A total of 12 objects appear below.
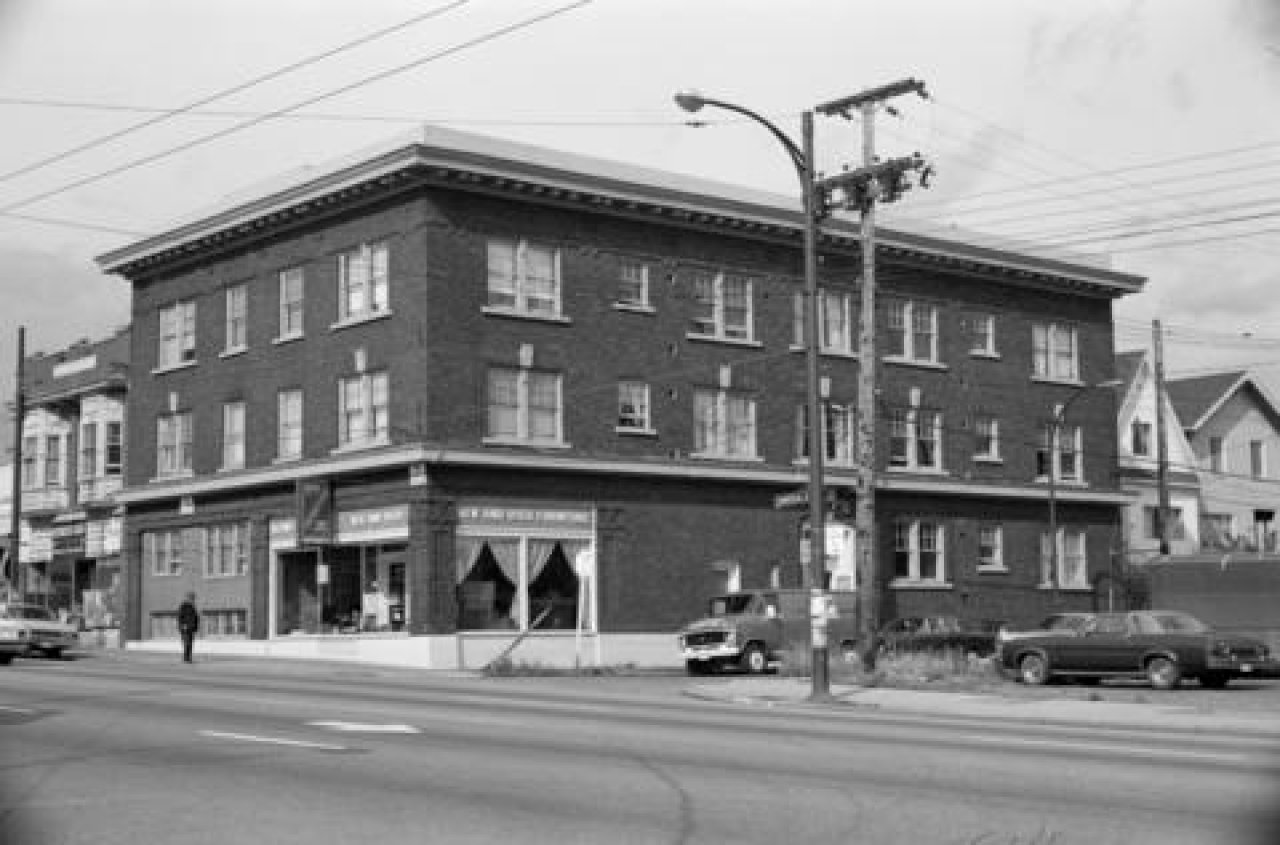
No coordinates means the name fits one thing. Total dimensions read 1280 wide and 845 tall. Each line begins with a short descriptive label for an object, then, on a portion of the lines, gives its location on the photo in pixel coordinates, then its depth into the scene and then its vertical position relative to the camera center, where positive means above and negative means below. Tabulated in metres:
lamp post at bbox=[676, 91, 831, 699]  25.75 +2.79
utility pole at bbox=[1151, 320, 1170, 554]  50.66 +4.56
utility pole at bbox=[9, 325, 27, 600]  49.83 +3.44
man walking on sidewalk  37.56 -1.19
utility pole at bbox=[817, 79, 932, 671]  31.88 +6.37
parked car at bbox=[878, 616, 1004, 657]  36.50 -1.66
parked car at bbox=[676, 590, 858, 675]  35.78 -1.44
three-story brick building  38.56 +4.47
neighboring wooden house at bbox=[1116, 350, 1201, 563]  59.75 +3.76
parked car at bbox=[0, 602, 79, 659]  35.75 -1.24
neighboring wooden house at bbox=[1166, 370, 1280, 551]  63.97 +4.83
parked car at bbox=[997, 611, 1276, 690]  28.80 -1.63
